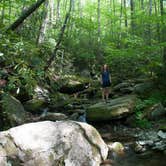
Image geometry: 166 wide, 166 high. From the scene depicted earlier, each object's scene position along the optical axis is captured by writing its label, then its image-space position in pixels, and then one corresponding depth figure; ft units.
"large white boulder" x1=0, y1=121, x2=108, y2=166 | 14.42
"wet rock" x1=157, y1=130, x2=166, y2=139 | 20.57
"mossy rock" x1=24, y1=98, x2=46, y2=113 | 27.97
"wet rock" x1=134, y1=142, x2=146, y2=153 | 19.06
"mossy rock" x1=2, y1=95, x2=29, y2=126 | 21.43
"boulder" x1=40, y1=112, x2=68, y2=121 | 25.42
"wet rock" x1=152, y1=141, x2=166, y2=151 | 18.96
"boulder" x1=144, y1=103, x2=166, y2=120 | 24.71
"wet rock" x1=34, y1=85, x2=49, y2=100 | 30.55
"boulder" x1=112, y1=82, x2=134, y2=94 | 31.07
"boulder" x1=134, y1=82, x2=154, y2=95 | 28.93
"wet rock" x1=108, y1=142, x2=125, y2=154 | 18.89
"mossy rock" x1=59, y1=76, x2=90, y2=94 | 35.08
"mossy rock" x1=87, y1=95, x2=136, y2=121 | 24.55
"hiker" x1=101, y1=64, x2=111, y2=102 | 27.33
